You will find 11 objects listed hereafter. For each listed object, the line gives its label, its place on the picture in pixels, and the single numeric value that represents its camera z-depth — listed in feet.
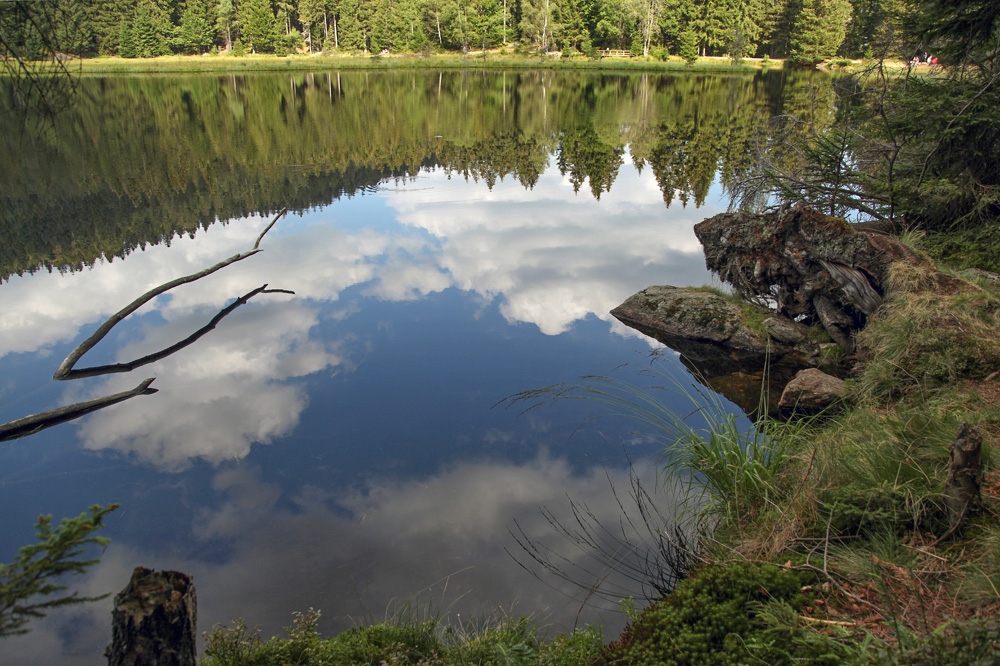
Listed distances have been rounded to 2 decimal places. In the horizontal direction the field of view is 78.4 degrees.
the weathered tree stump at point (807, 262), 27.86
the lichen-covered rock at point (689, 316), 32.48
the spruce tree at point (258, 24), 228.63
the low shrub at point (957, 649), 7.13
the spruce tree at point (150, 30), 202.59
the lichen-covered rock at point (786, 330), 31.65
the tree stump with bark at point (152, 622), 9.23
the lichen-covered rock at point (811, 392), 23.98
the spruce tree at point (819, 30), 175.83
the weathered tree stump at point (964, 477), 10.38
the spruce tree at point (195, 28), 220.64
